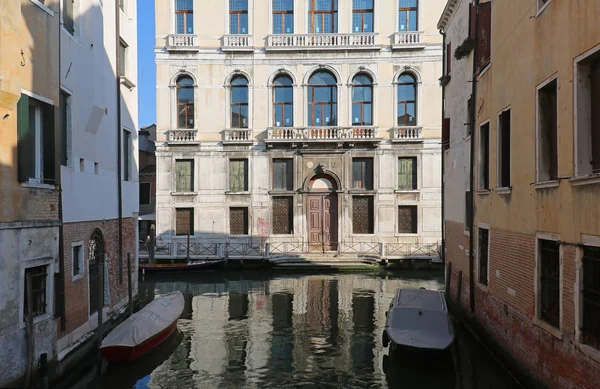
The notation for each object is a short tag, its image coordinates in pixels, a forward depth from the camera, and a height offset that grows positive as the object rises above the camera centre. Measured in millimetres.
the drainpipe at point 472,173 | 11289 +533
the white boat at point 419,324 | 9219 -2609
